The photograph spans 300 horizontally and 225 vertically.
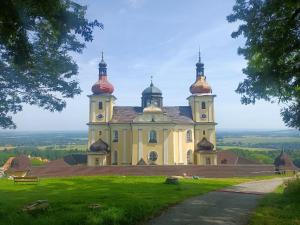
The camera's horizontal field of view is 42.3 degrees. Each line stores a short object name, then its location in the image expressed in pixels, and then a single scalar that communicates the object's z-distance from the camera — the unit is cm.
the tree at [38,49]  980
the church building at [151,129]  5338
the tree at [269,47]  1310
